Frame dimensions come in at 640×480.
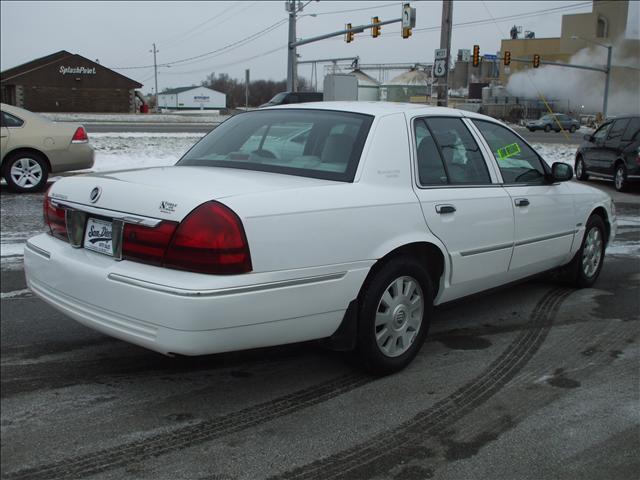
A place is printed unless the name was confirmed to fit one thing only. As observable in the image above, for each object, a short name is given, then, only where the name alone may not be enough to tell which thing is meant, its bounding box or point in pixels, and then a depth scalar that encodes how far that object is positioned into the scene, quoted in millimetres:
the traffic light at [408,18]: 25781
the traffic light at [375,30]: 28934
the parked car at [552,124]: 54584
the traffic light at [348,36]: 30734
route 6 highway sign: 17688
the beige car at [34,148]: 10742
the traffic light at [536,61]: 38594
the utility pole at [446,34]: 17891
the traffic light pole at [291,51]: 32575
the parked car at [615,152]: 14180
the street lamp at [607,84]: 46181
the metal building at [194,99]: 75625
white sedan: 3129
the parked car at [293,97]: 23156
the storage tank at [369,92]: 40347
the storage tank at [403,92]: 43403
